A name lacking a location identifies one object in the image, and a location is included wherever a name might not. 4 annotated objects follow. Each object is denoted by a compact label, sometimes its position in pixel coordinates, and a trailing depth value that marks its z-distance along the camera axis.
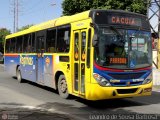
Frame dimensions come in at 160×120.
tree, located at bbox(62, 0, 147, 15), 32.75
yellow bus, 11.19
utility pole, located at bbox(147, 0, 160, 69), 20.33
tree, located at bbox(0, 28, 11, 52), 74.44
